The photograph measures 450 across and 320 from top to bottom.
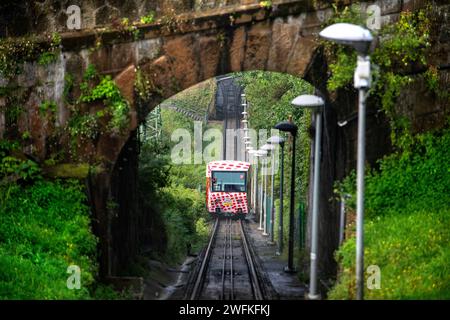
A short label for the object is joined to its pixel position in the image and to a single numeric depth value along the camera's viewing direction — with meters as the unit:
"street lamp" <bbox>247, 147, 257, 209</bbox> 58.33
